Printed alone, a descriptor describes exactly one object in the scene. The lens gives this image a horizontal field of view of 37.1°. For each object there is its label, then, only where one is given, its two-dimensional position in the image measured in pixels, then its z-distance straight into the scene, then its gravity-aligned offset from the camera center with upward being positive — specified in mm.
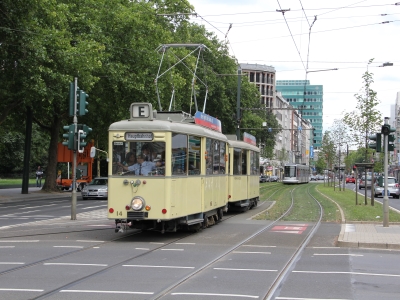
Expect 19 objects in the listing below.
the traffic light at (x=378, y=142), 18391 +1031
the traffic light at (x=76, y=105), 19719 +2286
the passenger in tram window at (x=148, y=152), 14828 +516
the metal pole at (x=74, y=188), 19775 -539
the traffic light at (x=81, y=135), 19625 +1219
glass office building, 164000 +21961
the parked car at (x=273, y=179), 109262 -892
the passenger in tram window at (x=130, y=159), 14852 +339
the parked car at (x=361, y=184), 71562 -1083
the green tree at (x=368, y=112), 29812 +3175
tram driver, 14805 +144
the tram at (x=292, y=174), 77625 +56
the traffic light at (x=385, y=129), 18094 +1406
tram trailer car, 22467 -29
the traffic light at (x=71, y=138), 19531 +1113
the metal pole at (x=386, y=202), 17869 -793
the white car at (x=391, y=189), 49094 -1130
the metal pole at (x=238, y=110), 39822 +4241
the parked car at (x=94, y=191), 36500 -1149
